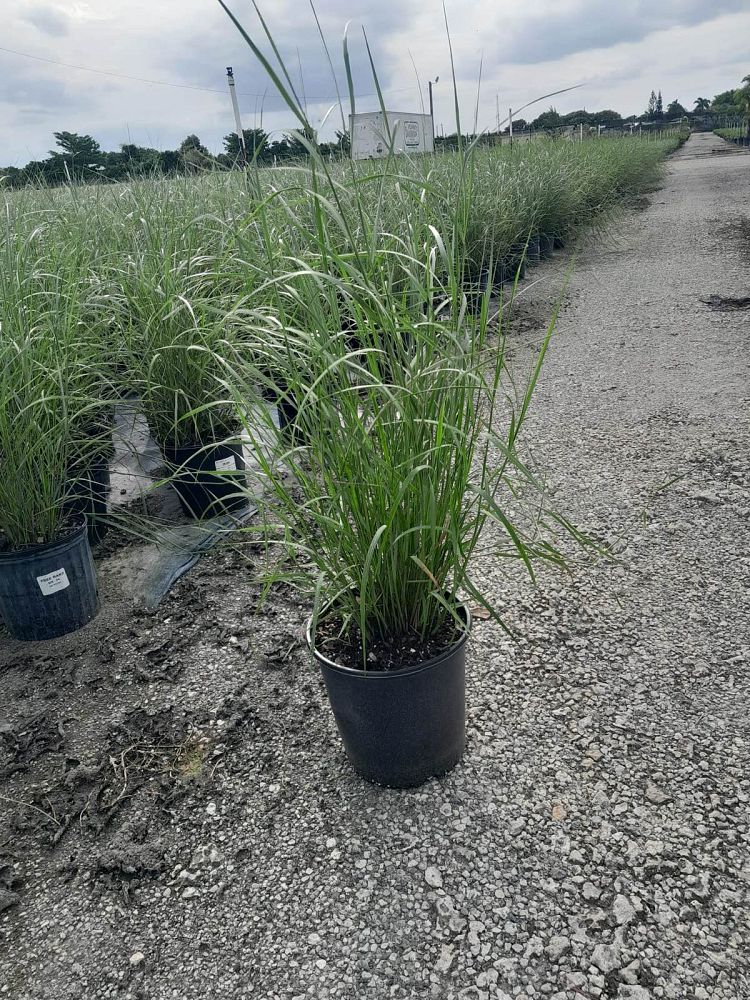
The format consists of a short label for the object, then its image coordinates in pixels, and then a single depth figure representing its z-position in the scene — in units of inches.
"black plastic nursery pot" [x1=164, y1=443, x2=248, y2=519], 83.3
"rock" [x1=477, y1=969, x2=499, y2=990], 36.1
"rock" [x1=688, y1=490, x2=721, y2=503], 81.3
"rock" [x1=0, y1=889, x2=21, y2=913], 43.1
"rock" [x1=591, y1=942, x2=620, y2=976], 36.2
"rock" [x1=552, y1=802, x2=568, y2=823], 44.9
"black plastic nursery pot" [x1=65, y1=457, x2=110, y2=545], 81.3
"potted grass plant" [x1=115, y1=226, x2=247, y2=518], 78.4
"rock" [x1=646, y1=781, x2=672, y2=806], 45.4
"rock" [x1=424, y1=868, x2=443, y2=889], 41.5
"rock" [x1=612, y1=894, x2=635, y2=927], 38.4
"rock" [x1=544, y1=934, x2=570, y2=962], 37.0
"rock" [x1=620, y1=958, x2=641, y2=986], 35.5
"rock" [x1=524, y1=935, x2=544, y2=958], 37.2
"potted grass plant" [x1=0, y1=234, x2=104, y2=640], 64.1
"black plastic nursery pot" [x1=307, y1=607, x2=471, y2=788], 43.9
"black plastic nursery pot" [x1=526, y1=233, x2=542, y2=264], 215.6
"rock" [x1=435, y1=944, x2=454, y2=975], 37.0
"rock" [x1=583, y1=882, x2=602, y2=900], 39.9
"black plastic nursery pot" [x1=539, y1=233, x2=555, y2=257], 237.3
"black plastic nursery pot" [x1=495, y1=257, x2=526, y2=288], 175.7
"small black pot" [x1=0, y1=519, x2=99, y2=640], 65.9
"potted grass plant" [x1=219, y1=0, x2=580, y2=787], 41.2
